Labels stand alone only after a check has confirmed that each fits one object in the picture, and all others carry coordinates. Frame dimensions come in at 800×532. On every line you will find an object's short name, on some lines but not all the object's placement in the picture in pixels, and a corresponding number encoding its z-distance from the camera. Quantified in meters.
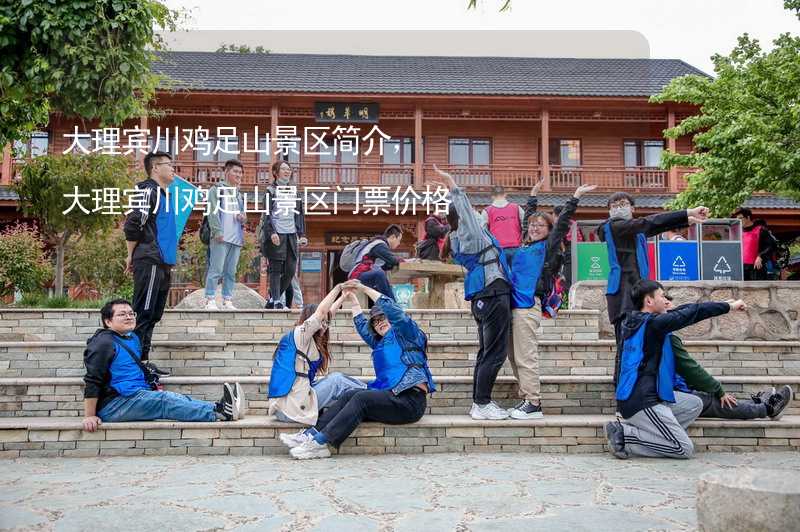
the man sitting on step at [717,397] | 4.71
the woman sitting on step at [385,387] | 4.48
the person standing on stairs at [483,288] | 4.91
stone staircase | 4.61
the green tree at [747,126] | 9.95
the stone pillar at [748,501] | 2.09
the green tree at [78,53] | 4.17
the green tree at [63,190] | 10.97
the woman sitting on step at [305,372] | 4.62
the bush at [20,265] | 11.07
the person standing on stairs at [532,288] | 4.96
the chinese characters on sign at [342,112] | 19.72
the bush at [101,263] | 13.56
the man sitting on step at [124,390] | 4.54
